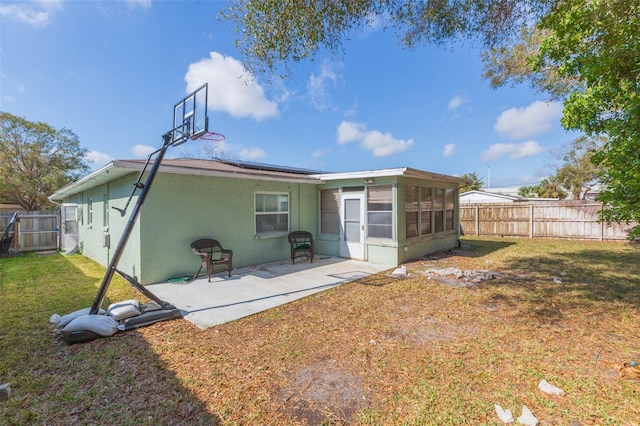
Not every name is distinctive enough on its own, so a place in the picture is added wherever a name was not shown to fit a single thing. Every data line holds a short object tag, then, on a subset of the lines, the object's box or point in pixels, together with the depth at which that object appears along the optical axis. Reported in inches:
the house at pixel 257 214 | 245.8
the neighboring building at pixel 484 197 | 843.4
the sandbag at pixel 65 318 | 149.9
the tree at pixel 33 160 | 801.6
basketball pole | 153.0
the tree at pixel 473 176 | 1658.7
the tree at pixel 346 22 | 175.0
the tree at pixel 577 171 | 864.7
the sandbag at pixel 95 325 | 139.0
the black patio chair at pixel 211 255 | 243.8
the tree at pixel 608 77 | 116.3
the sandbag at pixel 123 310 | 156.2
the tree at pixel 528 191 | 1251.0
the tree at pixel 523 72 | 318.0
